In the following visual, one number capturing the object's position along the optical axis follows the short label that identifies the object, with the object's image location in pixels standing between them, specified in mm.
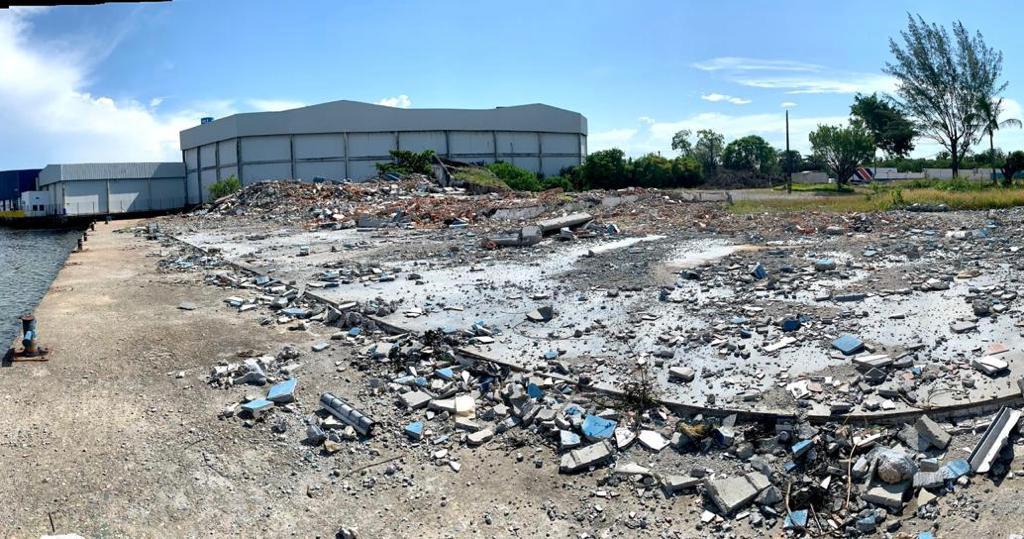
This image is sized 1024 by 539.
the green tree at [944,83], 33094
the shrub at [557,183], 36625
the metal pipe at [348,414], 4305
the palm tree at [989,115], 32531
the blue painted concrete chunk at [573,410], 4324
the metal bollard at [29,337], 5582
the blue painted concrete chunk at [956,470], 3299
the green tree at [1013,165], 24709
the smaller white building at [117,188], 42812
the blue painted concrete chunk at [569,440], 3994
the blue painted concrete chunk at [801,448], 3648
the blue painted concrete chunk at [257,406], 4547
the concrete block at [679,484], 3537
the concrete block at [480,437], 4152
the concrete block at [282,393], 4703
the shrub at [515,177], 33656
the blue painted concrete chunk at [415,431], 4234
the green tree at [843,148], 33344
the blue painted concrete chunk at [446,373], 4961
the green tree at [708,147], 55353
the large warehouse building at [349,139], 37469
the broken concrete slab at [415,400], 4613
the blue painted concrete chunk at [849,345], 4672
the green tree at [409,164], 32312
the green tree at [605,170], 37719
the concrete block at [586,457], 3793
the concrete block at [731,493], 3340
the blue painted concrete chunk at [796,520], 3207
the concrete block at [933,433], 3543
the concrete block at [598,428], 4043
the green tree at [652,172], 38594
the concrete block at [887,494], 3219
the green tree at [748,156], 51094
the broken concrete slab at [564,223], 11828
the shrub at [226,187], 34750
